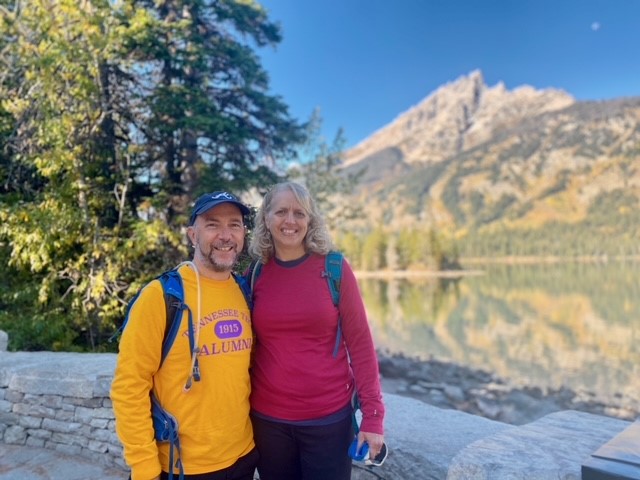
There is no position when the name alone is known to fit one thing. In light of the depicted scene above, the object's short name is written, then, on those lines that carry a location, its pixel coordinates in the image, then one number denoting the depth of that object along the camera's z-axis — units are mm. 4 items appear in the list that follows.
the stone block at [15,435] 3615
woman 1727
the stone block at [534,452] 1448
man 1531
